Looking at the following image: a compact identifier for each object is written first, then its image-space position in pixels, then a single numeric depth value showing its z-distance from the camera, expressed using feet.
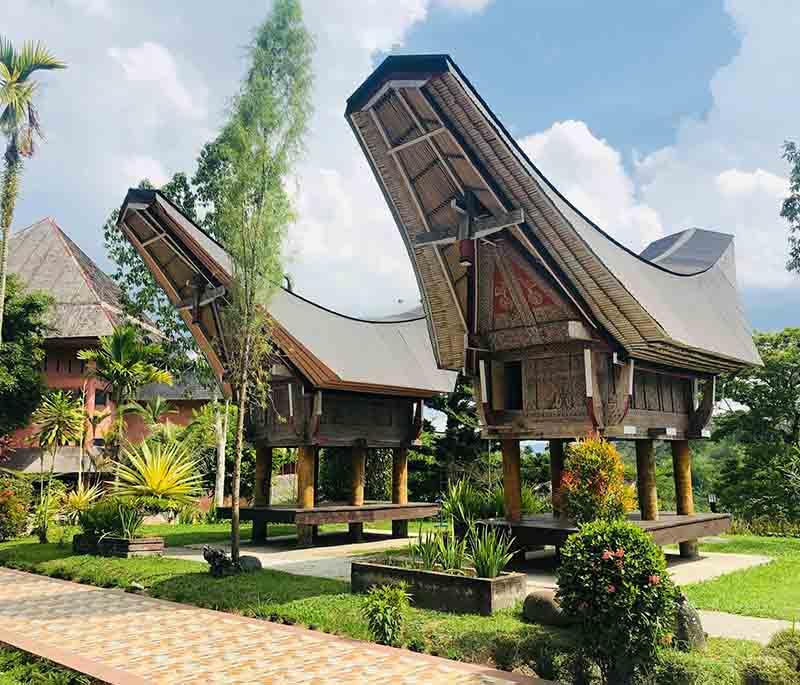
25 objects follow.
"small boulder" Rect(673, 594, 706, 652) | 18.03
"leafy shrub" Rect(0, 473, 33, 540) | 50.47
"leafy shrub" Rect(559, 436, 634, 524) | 28.40
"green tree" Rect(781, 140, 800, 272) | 60.95
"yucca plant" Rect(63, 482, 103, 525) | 47.24
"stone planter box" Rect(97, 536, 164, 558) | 38.83
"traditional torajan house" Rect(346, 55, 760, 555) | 29.45
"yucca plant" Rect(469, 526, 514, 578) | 24.57
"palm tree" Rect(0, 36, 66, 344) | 52.75
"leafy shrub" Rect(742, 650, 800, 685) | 14.83
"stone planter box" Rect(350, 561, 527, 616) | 23.09
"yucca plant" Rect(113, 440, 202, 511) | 39.65
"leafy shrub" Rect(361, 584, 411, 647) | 20.93
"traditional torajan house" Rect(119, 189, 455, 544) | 43.83
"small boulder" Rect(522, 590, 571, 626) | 21.12
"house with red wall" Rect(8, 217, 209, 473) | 79.48
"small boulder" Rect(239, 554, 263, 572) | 33.09
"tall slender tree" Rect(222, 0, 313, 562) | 33.83
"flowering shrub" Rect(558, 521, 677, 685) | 16.26
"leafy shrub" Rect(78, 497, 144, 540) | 39.99
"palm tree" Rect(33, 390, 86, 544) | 56.13
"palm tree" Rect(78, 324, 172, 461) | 55.77
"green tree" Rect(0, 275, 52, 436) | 67.46
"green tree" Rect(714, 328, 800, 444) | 66.80
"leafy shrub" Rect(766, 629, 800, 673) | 15.81
